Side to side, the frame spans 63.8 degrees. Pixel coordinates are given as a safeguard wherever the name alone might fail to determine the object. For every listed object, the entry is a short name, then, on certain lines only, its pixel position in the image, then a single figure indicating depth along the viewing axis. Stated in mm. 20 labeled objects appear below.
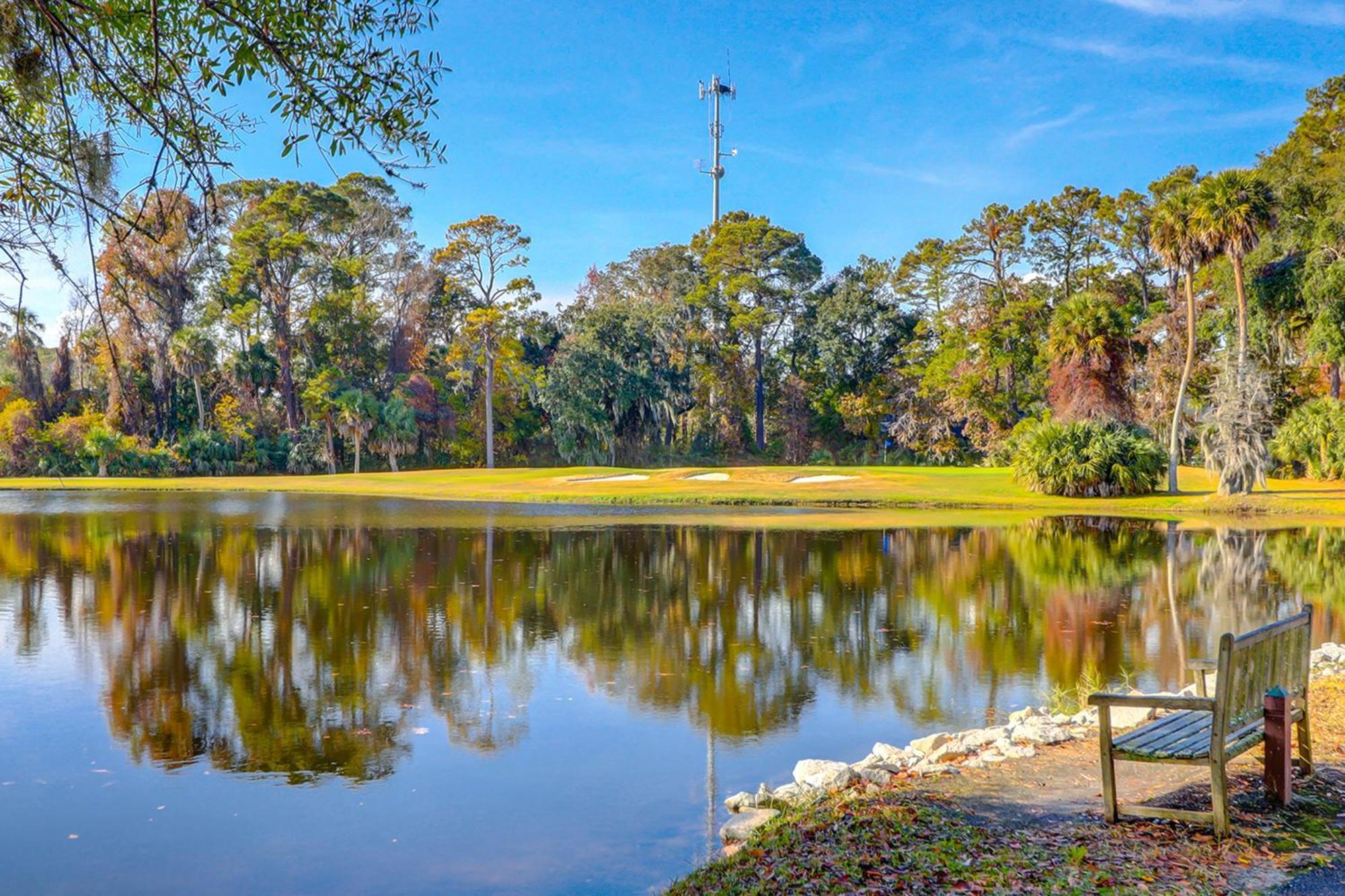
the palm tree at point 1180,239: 33156
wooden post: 6258
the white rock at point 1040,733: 8297
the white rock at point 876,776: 7320
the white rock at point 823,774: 7289
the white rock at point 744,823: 6836
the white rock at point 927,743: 8445
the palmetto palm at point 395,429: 60969
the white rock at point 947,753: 8047
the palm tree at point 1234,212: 31922
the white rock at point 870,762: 7703
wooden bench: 5887
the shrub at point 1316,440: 37906
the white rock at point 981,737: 8430
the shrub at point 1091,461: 35219
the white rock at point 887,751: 8266
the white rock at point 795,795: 7176
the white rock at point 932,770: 7527
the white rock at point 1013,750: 7910
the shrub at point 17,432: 57812
